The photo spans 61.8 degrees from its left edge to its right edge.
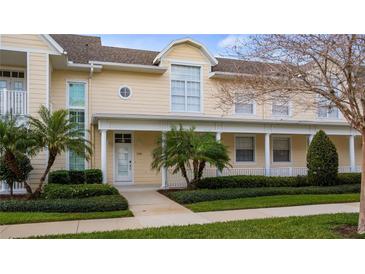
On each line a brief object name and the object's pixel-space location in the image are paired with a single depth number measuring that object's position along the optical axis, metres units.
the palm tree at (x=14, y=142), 9.30
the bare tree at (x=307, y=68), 6.39
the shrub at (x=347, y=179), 14.12
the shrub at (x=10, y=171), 10.66
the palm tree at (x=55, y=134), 9.76
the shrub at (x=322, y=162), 13.62
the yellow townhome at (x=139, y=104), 12.10
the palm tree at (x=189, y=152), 11.59
